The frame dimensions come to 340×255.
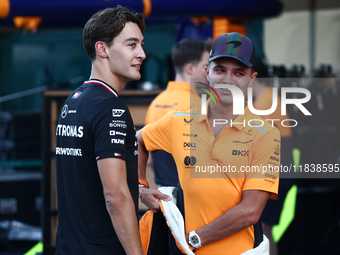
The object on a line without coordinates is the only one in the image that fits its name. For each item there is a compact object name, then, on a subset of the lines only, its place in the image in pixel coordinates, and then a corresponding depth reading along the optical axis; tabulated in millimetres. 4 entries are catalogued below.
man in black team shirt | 7263
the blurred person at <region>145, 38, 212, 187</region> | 8195
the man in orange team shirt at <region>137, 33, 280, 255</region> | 7355
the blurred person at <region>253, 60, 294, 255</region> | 8491
